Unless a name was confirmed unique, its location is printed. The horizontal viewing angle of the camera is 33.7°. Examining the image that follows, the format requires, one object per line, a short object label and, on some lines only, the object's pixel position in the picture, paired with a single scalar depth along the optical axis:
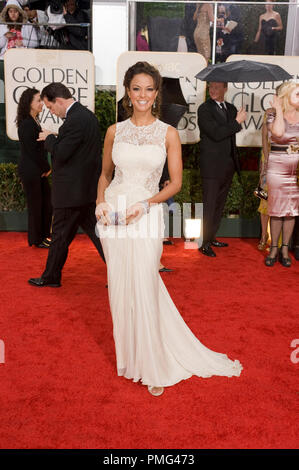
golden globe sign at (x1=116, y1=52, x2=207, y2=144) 6.91
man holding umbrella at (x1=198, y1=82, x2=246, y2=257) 5.92
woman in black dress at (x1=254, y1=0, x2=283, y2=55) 9.58
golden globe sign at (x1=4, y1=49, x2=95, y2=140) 7.01
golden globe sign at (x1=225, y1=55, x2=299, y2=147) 6.99
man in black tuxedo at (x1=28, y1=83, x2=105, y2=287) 4.51
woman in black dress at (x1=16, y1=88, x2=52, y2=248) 6.05
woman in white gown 2.92
